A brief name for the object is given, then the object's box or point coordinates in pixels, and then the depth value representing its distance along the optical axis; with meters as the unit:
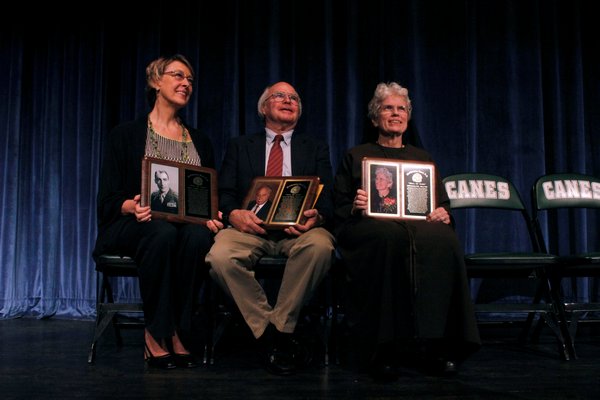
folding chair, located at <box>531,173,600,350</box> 2.88
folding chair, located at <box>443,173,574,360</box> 2.81
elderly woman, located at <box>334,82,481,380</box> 2.39
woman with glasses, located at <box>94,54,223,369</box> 2.53
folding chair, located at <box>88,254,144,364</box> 2.68
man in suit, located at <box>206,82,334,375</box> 2.53
